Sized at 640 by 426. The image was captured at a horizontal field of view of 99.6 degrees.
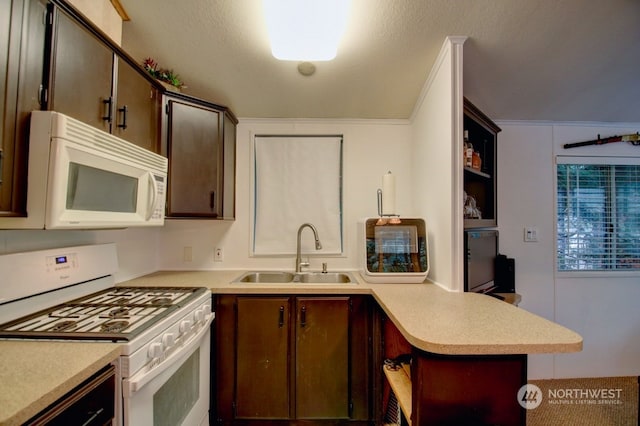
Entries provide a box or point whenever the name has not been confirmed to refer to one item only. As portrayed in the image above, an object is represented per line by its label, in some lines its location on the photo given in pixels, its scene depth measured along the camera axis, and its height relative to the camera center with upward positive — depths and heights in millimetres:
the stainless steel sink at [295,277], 2067 -408
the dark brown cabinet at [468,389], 930 -559
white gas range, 918 -383
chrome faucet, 2072 -176
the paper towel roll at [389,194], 1708 +201
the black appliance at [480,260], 1540 -207
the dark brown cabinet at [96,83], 993 +609
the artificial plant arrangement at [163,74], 1615 +907
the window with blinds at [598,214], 2182 +120
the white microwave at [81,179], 882 +160
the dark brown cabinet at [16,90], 826 +416
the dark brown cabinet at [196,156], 1674 +431
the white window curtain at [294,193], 2193 +255
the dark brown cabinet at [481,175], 1737 +353
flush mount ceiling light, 1331 +1021
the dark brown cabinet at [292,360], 1607 -813
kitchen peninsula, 855 -396
